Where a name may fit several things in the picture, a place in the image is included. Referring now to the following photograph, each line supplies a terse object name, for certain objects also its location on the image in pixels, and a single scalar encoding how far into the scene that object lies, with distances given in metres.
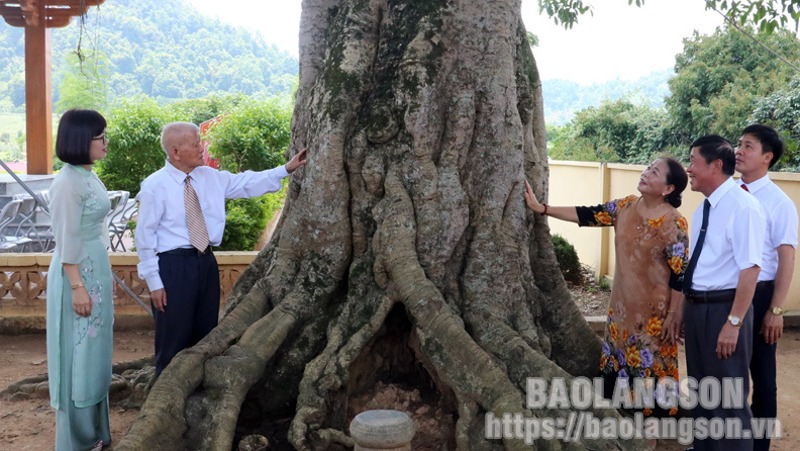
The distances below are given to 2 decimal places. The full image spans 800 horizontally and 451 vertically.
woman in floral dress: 4.09
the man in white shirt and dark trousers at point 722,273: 3.42
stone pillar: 3.17
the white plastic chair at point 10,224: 9.39
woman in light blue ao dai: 3.73
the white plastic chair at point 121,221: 10.25
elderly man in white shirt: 3.98
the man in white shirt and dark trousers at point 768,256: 3.82
